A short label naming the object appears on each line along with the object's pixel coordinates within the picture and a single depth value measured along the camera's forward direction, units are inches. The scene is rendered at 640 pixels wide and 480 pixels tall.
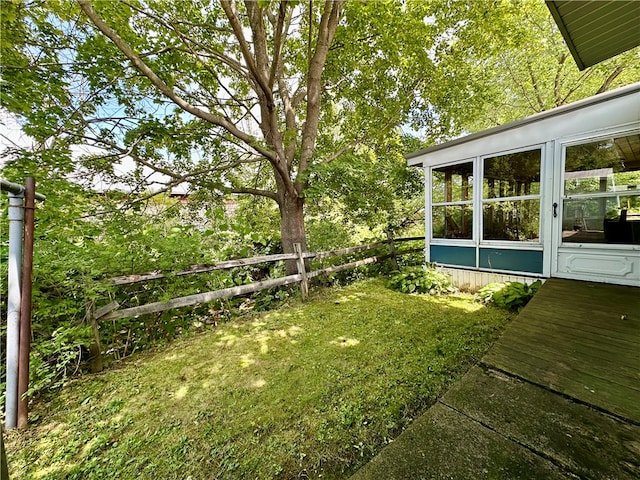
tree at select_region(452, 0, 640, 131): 354.6
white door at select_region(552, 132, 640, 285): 130.7
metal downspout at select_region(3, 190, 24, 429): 73.4
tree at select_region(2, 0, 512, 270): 136.9
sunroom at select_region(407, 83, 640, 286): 131.3
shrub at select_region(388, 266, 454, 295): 192.4
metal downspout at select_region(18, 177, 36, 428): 74.9
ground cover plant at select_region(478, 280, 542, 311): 151.4
